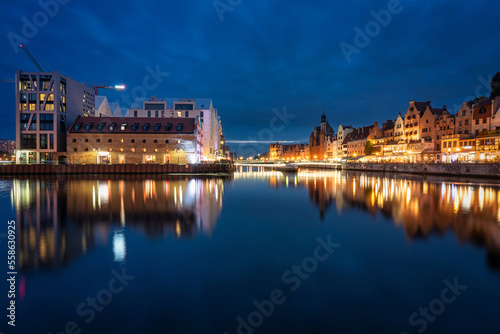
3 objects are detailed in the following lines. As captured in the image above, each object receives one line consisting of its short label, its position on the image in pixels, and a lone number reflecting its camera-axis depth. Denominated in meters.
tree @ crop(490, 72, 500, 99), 62.53
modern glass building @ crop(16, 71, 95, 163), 60.41
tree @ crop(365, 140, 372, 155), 90.44
